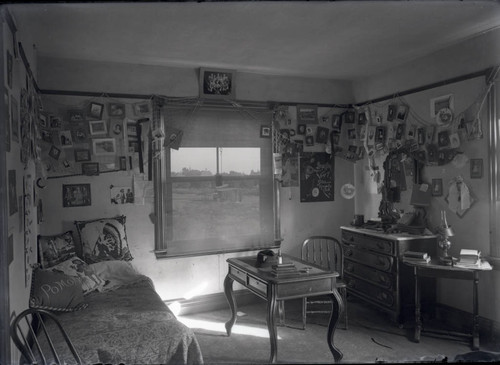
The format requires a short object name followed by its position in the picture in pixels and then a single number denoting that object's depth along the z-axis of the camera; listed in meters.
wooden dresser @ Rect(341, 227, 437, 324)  4.15
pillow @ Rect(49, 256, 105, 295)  3.65
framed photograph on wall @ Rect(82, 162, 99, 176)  4.44
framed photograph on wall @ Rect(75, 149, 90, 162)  4.41
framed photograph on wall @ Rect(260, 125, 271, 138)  5.20
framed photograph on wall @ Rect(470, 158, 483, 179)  3.90
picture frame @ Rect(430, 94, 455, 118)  4.21
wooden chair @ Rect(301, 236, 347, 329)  5.39
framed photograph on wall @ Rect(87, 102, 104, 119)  4.46
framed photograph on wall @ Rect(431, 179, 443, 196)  4.36
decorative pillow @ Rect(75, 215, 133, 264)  4.23
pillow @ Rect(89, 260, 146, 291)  4.00
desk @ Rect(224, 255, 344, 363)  3.21
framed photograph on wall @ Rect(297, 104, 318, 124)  5.44
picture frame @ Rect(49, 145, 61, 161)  4.30
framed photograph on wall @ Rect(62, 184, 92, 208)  4.37
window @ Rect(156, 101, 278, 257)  4.79
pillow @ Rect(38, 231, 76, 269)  3.94
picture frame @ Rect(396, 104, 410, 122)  4.81
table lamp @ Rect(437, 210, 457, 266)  3.90
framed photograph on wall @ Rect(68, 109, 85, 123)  4.39
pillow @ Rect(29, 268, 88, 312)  3.01
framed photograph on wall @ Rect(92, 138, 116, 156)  4.48
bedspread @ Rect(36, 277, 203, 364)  2.64
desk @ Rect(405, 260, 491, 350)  3.58
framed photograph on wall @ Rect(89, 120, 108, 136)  4.47
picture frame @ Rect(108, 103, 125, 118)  4.54
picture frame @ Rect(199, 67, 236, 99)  4.87
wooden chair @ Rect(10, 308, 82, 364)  1.93
